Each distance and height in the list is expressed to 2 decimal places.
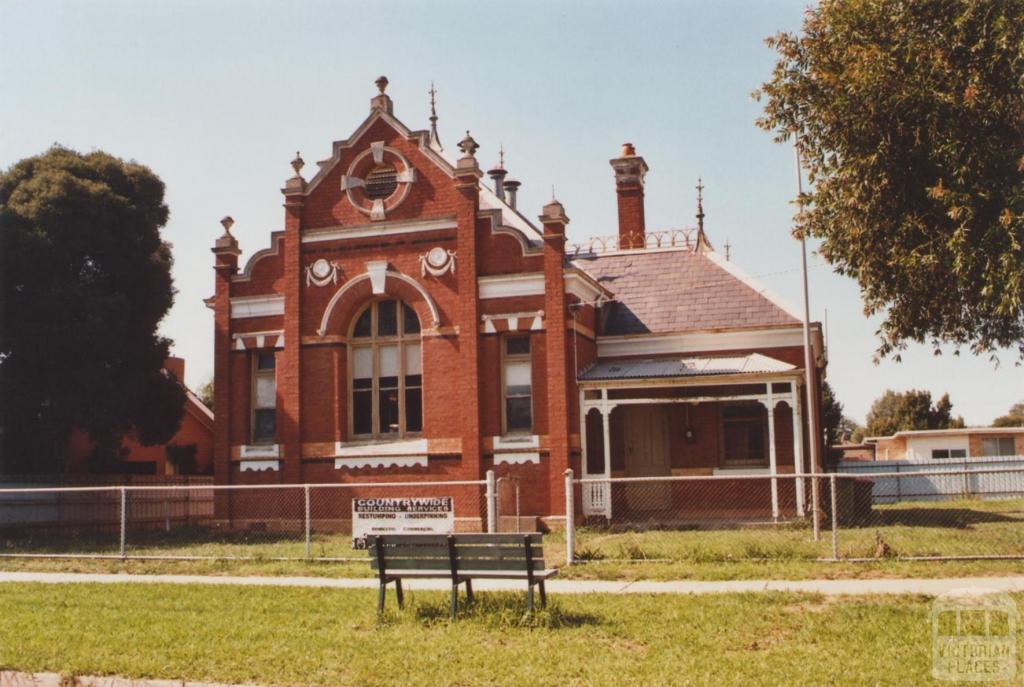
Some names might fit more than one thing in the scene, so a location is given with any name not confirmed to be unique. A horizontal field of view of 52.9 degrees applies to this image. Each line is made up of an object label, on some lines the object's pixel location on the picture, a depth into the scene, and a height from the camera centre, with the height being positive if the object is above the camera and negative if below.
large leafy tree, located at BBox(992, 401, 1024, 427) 76.94 +1.68
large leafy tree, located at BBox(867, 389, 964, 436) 66.94 +1.96
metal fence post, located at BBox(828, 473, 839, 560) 14.40 -0.89
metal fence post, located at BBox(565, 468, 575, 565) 15.51 -1.12
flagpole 20.94 +1.33
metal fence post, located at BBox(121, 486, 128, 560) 17.97 -0.97
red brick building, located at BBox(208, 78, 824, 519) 23.44 +2.46
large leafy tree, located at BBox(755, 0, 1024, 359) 13.78 +4.18
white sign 17.81 -1.07
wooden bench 11.12 -1.14
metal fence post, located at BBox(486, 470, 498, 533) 16.84 -0.90
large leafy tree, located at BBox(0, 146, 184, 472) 25.88 +4.05
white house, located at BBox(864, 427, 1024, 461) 48.62 +0.01
